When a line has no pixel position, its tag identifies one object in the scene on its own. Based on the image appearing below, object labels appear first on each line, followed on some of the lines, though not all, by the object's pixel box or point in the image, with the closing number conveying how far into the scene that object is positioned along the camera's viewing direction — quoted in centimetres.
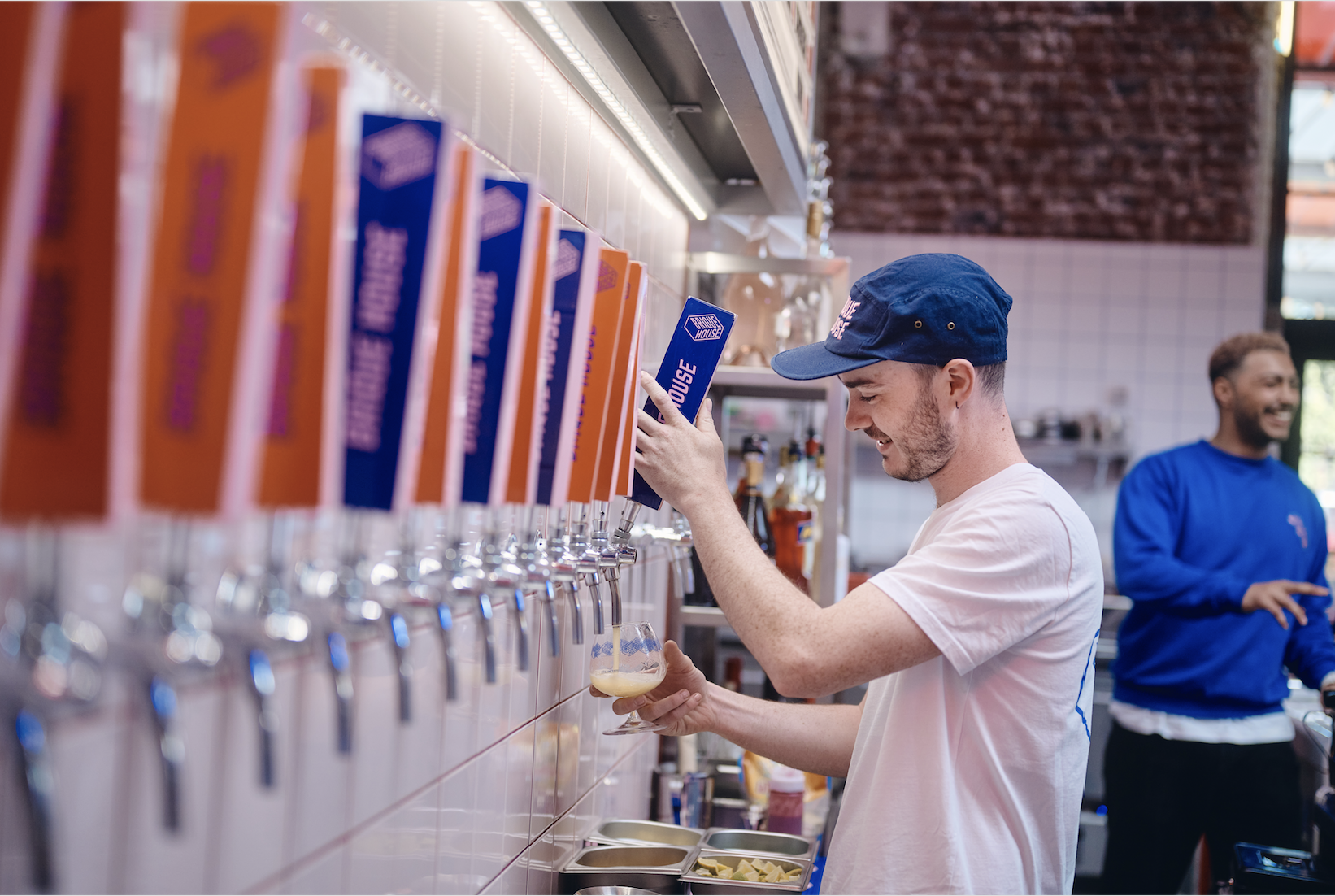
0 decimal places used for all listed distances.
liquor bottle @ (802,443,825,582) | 246
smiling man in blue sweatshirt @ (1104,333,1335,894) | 284
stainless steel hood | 145
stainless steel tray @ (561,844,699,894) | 170
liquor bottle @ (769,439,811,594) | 244
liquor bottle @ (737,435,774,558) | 236
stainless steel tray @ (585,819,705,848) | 194
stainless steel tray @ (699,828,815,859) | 196
